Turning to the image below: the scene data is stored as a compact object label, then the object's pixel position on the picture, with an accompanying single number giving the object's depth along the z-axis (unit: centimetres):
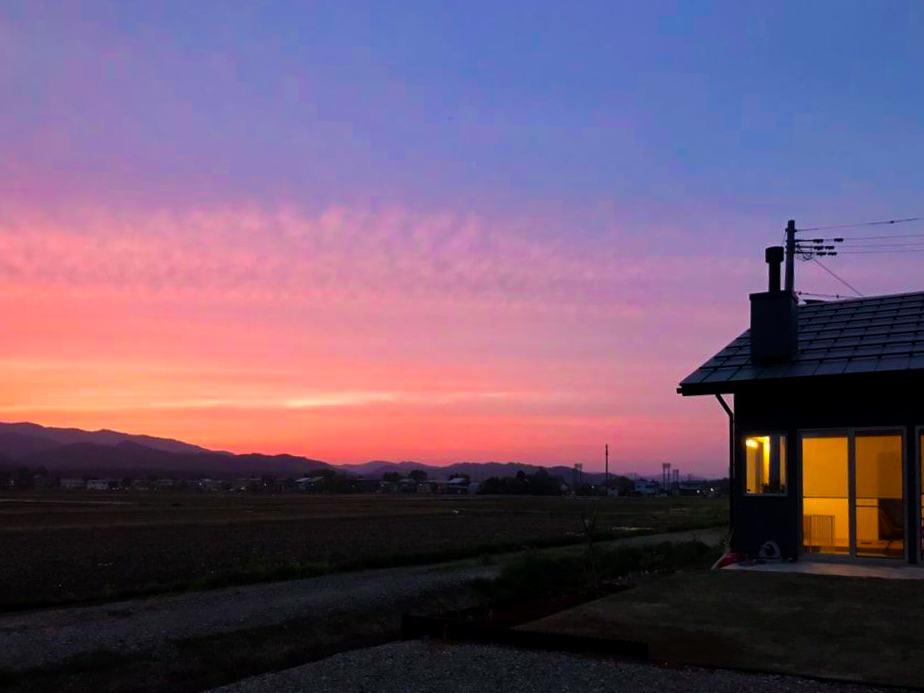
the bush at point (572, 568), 1223
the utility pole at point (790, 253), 2395
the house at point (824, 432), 1205
